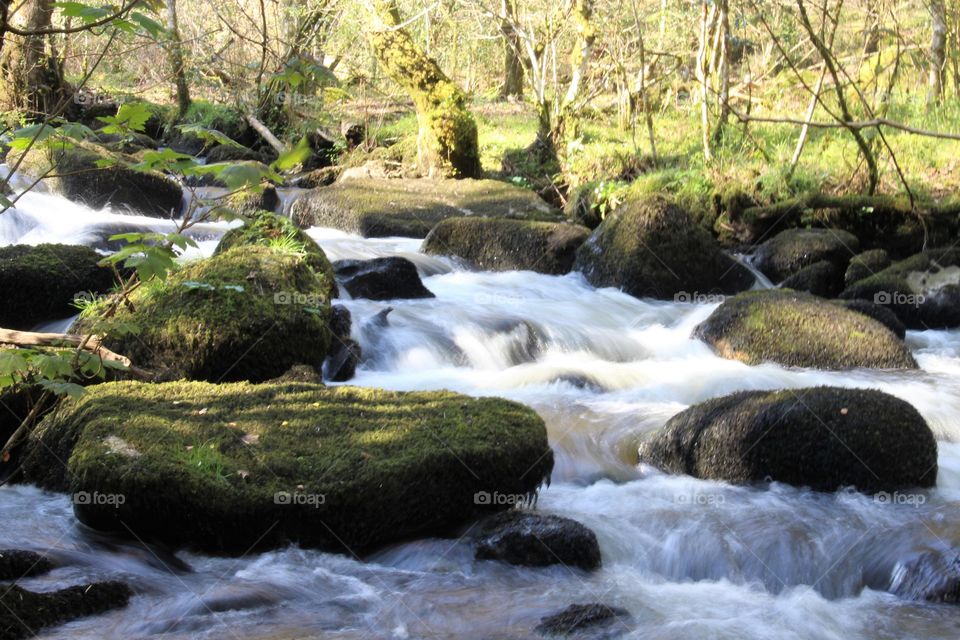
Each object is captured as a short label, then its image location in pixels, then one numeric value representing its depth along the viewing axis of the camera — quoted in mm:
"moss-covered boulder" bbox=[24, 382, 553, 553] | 4312
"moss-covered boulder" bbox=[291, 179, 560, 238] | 12570
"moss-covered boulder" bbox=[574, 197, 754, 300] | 10336
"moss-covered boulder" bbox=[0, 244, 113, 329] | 7301
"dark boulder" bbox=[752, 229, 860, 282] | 10648
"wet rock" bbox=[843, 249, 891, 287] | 10266
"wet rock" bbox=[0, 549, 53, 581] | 3777
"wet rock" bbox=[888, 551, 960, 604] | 4285
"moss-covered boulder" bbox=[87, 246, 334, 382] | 6090
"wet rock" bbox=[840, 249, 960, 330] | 9547
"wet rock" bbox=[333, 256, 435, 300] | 9195
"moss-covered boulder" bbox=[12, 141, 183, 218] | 12047
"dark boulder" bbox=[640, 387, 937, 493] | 5402
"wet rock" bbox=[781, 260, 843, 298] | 10234
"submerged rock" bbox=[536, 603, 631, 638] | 3800
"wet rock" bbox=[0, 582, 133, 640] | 3373
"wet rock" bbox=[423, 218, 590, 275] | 11094
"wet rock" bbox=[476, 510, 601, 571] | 4418
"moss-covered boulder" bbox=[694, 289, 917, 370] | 8016
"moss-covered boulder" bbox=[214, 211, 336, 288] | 7887
